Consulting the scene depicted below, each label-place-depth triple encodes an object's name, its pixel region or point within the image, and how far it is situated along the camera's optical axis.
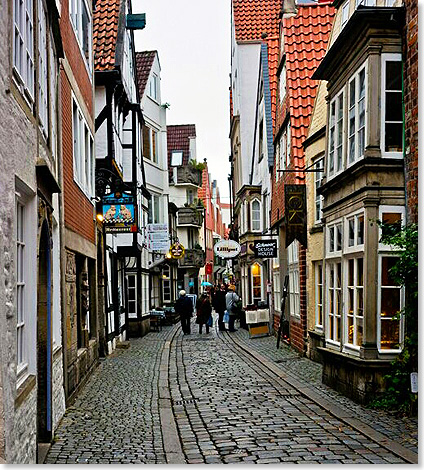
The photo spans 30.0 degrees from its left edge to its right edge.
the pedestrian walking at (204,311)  28.80
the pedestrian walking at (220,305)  30.23
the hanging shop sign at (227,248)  30.80
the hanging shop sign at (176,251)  37.06
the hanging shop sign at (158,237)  29.48
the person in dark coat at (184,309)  28.16
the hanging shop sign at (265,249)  22.17
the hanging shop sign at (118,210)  17.84
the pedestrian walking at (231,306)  29.59
